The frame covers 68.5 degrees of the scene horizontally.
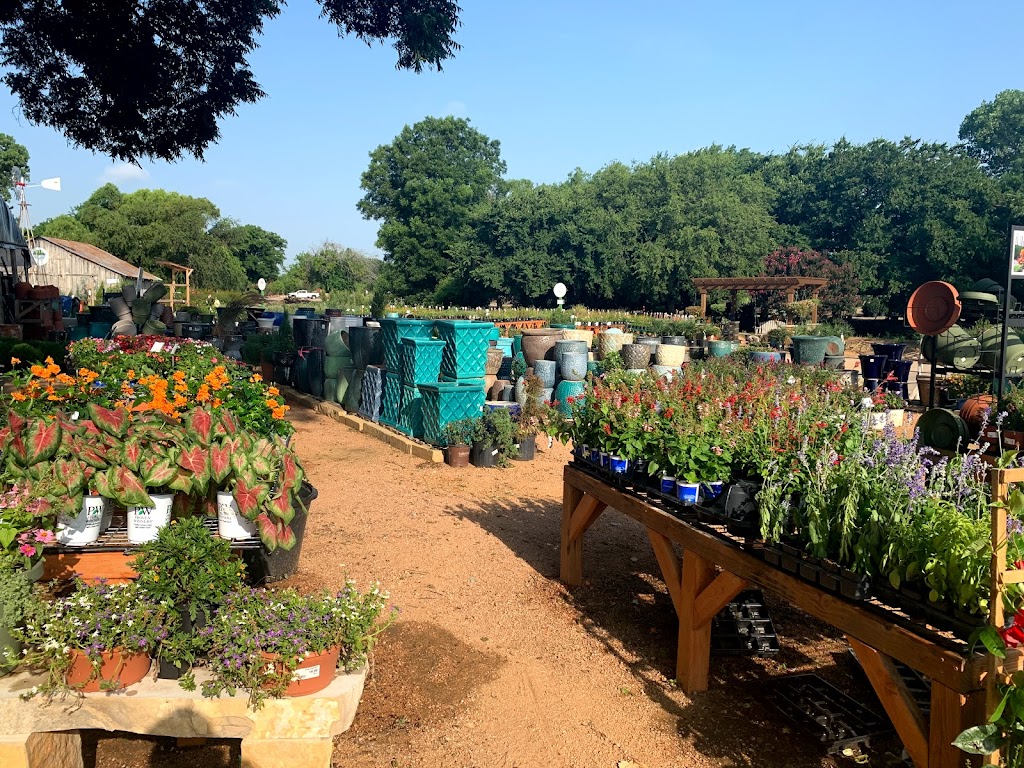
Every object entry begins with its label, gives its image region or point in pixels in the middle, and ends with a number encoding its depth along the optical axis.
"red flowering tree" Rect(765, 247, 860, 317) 32.44
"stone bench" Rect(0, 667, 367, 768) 2.66
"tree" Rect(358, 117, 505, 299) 53.94
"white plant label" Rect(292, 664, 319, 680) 2.75
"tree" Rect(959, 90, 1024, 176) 49.28
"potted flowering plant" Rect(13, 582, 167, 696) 2.70
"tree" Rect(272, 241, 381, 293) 68.19
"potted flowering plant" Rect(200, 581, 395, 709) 2.73
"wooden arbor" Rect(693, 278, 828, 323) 25.56
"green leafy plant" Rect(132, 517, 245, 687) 2.82
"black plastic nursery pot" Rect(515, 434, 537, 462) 9.23
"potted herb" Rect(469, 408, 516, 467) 8.88
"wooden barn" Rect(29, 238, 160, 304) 38.23
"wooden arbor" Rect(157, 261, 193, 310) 28.57
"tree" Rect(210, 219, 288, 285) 59.72
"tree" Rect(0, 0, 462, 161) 9.72
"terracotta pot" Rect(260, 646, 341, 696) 2.75
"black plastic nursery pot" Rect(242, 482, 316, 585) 4.21
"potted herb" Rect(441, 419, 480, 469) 8.85
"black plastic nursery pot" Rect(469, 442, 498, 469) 8.87
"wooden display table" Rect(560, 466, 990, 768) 2.42
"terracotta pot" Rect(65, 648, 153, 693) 2.72
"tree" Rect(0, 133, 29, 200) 49.78
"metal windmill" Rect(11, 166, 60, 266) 27.52
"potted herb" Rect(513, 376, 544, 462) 9.23
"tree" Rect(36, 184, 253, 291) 47.19
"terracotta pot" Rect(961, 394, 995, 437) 7.30
